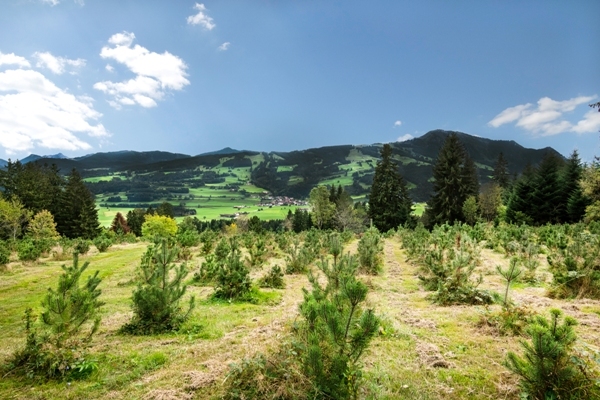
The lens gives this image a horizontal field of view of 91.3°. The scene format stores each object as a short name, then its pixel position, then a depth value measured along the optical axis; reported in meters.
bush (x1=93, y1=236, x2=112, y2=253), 22.30
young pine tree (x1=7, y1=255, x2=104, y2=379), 4.38
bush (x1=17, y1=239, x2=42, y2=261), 16.30
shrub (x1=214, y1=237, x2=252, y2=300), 9.12
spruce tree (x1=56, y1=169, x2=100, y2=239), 51.78
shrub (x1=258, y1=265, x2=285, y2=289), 10.87
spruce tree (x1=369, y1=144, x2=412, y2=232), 44.06
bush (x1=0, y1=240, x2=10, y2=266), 14.45
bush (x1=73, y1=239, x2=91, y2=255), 18.82
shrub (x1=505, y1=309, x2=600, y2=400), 2.95
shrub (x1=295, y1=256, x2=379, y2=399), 3.19
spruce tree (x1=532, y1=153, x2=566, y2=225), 35.31
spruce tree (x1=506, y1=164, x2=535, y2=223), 36.47
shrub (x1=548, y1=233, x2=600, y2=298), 7.16
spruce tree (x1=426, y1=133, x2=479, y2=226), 40.25
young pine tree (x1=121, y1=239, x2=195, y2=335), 6.27
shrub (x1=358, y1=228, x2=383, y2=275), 12.72
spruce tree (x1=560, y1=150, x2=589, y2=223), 31.77
